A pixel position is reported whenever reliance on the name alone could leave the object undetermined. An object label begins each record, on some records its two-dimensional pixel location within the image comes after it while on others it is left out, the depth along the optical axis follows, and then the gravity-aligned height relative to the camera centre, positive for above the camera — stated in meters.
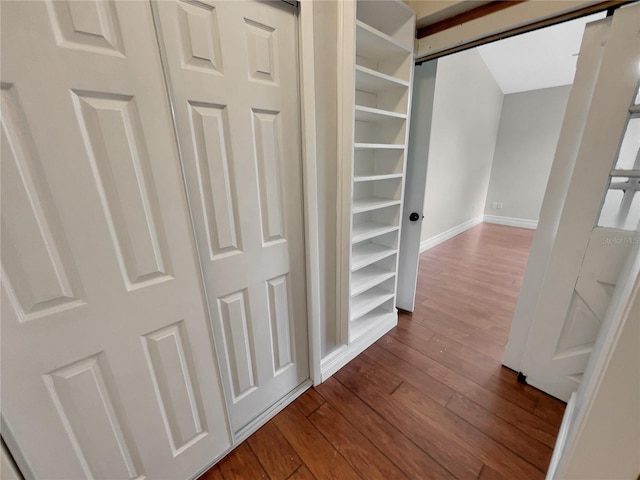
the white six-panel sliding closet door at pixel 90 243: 0.63 -0.21
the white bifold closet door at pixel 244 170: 0.87 +0.00
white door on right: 1.09 -0.27
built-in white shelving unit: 1.33 +0.05
